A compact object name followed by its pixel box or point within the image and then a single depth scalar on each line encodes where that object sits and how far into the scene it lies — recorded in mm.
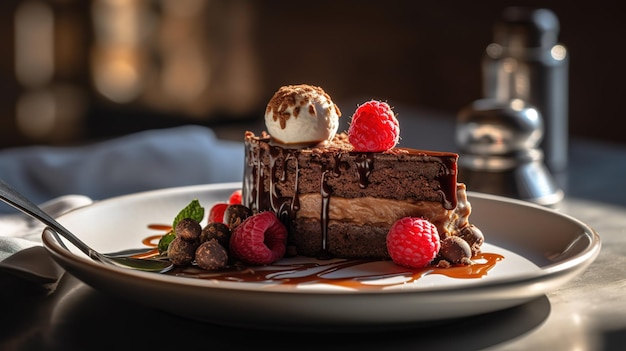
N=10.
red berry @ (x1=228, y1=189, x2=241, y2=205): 703
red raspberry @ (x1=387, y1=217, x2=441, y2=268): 616
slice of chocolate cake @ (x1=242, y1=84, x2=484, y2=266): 654
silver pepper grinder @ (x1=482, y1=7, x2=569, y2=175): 912
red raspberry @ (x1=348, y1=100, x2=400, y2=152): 647
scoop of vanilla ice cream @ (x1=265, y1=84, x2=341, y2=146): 658
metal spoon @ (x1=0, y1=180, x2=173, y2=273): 596
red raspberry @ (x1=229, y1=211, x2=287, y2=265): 622
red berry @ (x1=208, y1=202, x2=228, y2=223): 678
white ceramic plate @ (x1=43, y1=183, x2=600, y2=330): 524
